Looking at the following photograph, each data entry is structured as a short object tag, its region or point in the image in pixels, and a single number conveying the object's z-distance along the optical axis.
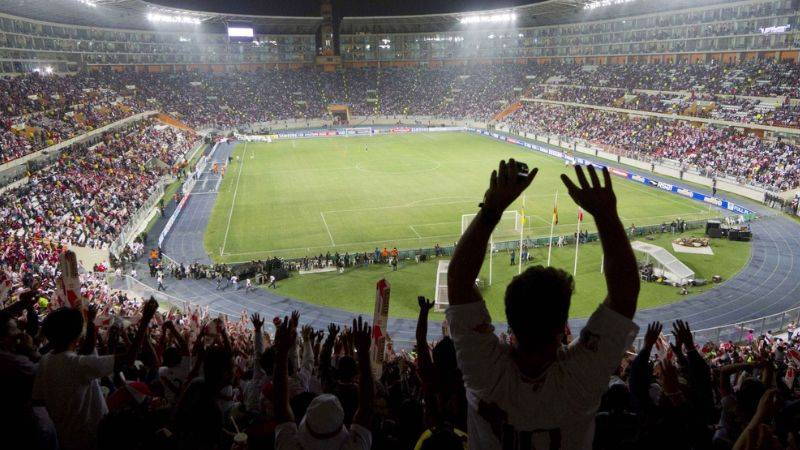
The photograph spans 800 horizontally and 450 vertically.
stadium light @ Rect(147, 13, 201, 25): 82.75
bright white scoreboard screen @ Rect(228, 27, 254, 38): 97.88
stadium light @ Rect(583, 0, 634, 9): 78.42
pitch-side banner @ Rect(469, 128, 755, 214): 39.59
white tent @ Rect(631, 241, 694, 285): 26.64
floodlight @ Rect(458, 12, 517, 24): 98.00
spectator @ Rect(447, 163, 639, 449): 2.52
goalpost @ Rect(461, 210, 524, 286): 32.25
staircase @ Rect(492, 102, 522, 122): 89.56
